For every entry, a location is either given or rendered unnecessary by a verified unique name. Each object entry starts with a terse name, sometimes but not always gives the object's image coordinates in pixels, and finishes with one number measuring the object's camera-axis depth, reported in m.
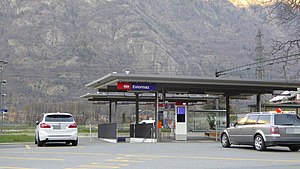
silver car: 19.62
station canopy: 30.83
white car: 24.08
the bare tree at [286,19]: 20.47
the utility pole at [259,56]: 49.89
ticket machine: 31.97
